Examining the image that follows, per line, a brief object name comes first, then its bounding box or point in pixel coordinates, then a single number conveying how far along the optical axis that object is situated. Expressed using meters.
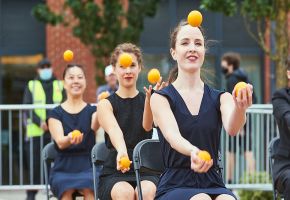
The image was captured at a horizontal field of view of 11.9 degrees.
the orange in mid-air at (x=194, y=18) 8.10
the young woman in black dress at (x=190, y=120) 8.40
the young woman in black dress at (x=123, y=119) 10.82
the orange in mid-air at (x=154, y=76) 9.71
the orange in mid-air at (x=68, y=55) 10.84
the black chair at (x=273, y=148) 11.63
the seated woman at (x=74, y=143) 12.31
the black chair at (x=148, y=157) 10.08
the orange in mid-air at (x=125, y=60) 10.42
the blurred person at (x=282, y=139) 11.14
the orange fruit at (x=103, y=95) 11.84
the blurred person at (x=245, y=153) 16.98
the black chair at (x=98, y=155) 11.32
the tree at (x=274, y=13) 17.79
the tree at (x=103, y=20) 20.48
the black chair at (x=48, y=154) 12.64
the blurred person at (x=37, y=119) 16.60
